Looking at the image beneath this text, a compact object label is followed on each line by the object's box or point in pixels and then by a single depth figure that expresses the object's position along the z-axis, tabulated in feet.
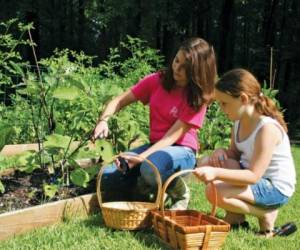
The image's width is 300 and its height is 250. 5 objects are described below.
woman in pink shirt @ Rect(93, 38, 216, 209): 12.17
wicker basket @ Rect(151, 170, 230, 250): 9.36
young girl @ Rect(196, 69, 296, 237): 10.61
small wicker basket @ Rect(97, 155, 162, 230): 10.73
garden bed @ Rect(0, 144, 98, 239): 10.73
